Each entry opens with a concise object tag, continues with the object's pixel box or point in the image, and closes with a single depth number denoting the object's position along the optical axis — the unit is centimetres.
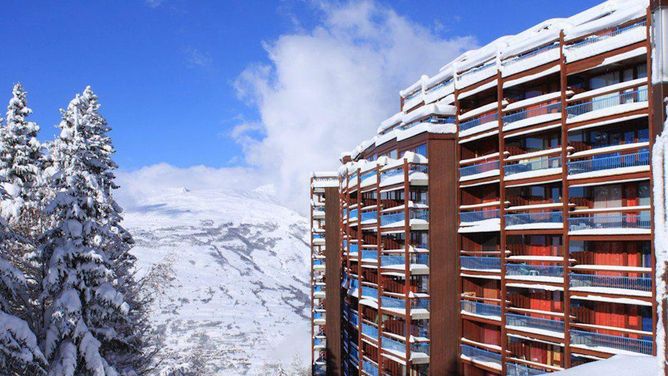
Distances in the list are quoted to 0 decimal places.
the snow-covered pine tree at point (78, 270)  1839
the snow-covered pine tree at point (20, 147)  2934
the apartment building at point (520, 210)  2198
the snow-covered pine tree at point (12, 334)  1459
